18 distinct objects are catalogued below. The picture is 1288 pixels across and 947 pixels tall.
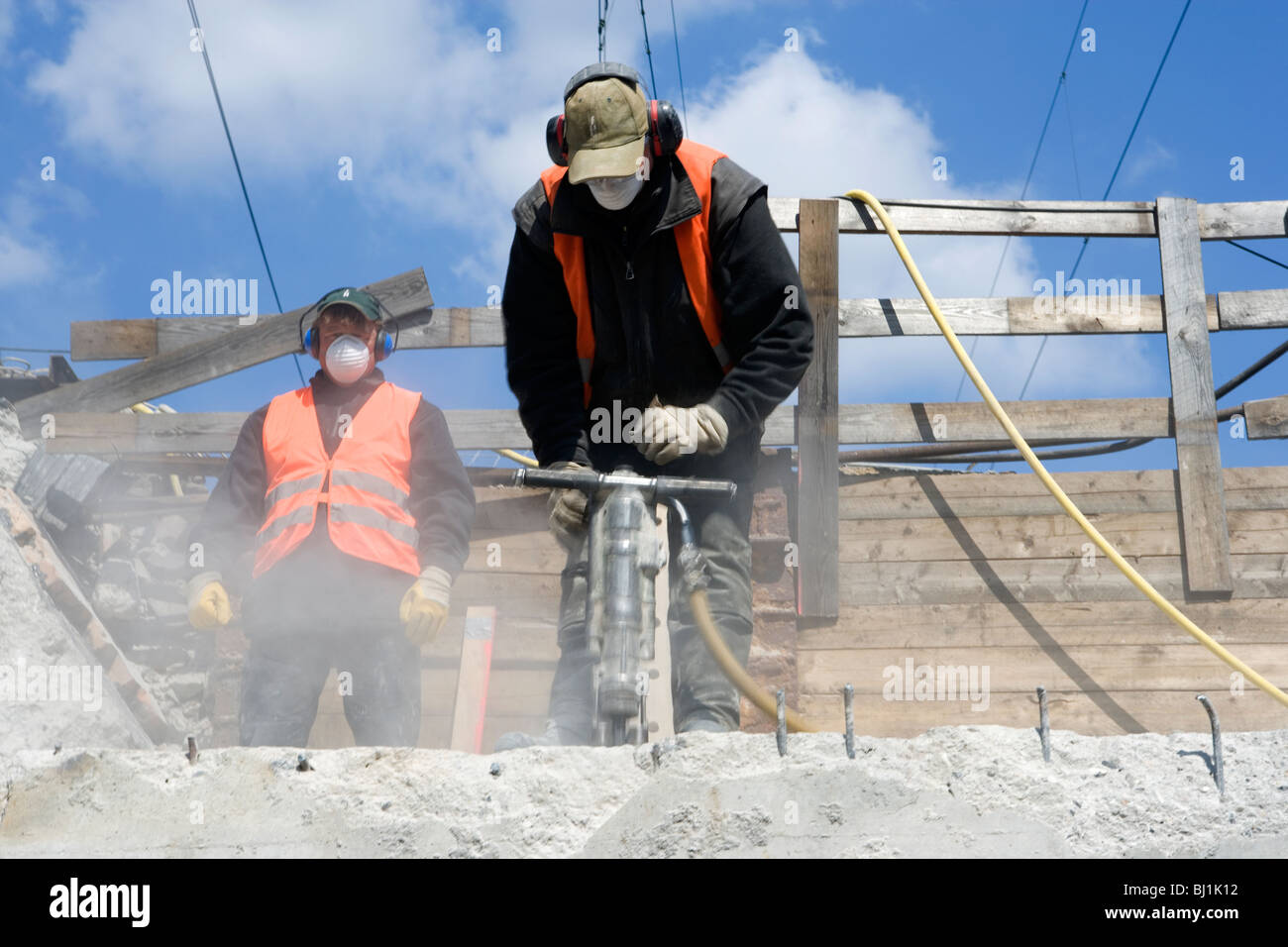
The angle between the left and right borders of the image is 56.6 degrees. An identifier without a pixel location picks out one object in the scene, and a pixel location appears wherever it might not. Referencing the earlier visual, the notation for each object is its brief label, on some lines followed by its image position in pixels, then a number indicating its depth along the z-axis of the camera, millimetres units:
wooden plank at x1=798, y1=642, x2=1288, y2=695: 5219
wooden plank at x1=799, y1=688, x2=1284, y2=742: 5137
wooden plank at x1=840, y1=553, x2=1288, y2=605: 5430
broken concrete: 2463
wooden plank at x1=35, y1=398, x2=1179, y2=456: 5656
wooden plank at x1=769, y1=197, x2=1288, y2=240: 5812
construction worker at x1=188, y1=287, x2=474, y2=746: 3924
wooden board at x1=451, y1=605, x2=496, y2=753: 5508
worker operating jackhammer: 3215
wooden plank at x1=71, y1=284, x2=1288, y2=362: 5758
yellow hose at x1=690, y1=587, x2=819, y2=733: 3119
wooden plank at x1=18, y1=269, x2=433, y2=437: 6129
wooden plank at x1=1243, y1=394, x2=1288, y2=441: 5723
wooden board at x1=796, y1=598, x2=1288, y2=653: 5324
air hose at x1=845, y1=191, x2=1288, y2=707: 4551
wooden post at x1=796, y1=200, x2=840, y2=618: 5465
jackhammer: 2875
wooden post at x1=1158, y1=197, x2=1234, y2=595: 5418
